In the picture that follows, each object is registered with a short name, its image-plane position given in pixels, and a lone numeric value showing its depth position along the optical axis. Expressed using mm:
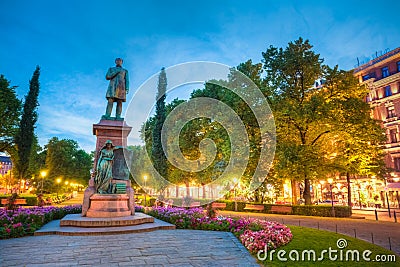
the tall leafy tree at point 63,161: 50031
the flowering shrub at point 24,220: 9227
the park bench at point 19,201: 22038
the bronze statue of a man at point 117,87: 14062
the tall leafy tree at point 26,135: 33000
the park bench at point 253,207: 24219
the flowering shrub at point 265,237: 7731
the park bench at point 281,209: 21953
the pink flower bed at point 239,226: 8069
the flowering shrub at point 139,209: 16703
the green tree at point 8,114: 31125
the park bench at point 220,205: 25103
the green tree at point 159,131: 31750
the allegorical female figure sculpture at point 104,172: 12086
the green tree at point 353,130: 20594
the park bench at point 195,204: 26741
